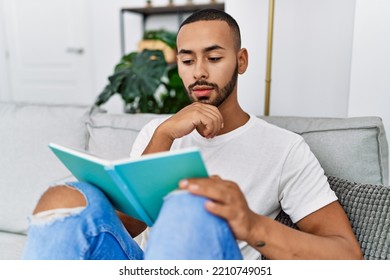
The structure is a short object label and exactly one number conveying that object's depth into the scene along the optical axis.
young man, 0.65
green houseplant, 1.94
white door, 3.72
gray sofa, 1.17
